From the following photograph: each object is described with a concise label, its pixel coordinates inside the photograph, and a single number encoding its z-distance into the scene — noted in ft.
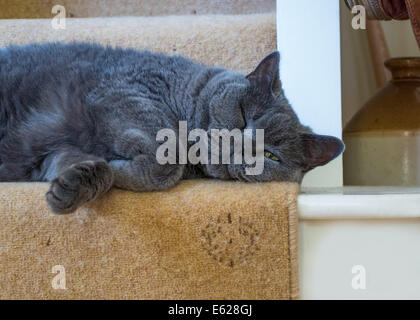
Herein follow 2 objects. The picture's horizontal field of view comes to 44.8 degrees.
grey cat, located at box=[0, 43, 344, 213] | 3.44
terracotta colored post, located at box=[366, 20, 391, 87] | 6.55
